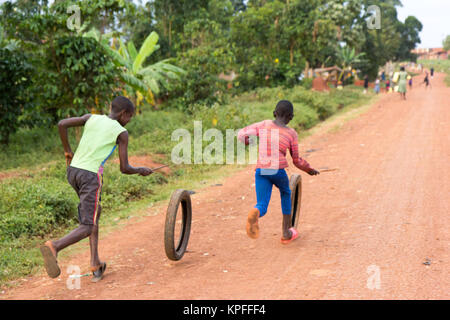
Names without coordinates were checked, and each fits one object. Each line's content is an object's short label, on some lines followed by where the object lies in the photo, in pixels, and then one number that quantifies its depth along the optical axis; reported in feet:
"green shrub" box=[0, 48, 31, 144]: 39.91
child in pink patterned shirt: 15.97
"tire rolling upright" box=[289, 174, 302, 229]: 18.76
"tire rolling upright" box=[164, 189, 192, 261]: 15.24
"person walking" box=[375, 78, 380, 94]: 96.04
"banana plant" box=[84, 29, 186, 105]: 52.80
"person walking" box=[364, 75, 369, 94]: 103.30
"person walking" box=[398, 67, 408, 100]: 72.08
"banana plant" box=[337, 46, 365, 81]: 114.42
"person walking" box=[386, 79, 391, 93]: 100.56
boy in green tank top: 13.83
